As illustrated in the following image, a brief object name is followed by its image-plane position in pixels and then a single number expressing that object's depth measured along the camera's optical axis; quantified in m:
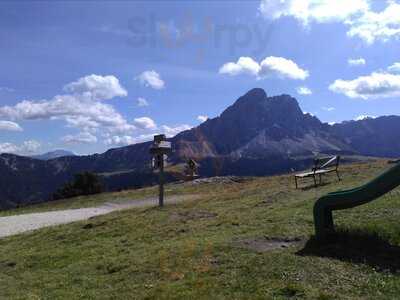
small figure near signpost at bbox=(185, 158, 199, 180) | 42.55
